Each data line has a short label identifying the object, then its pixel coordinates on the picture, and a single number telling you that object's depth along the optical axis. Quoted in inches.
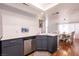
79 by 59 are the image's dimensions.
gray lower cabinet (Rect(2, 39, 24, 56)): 63.1
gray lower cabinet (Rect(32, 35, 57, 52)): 69.4
